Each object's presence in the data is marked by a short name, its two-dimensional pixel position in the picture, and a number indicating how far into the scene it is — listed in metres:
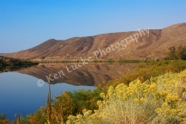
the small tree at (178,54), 54.06
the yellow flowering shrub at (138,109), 4.55
